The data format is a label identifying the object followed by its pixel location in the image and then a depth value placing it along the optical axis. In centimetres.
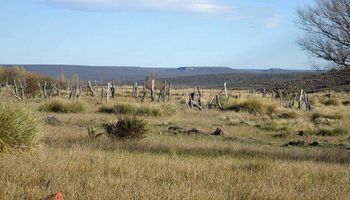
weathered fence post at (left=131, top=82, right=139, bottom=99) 4755
